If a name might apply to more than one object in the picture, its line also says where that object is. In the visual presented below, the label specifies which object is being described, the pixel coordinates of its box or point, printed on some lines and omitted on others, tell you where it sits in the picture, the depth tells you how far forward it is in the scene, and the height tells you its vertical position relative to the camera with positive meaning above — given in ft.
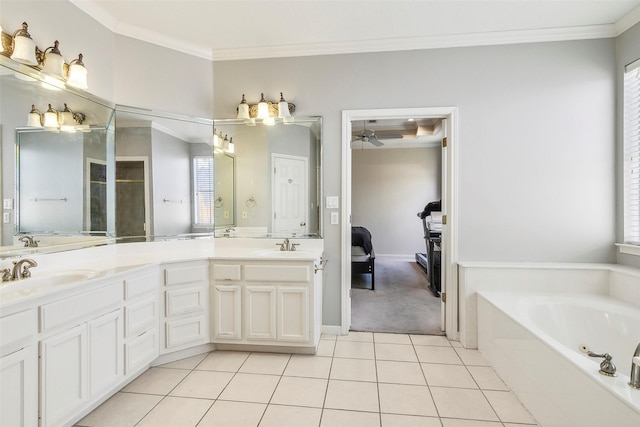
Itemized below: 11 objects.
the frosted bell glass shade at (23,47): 5.74 +3.35
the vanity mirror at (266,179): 9.46 +1.13
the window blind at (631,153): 7.84 +1.61
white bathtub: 4.00 -2.66
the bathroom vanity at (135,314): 4.44 -2.15
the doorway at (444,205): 8.74 +0.23
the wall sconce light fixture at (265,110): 9.09 +3.28
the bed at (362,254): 14.30 -2.06
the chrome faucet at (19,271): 5.33 -1.06
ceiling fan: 16.22 +4.62
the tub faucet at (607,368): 4.09 -2.22
